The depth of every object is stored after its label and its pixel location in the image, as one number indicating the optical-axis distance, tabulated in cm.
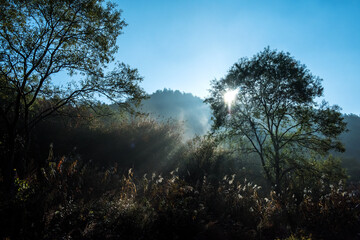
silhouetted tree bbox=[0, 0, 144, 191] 423
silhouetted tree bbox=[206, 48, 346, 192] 995
